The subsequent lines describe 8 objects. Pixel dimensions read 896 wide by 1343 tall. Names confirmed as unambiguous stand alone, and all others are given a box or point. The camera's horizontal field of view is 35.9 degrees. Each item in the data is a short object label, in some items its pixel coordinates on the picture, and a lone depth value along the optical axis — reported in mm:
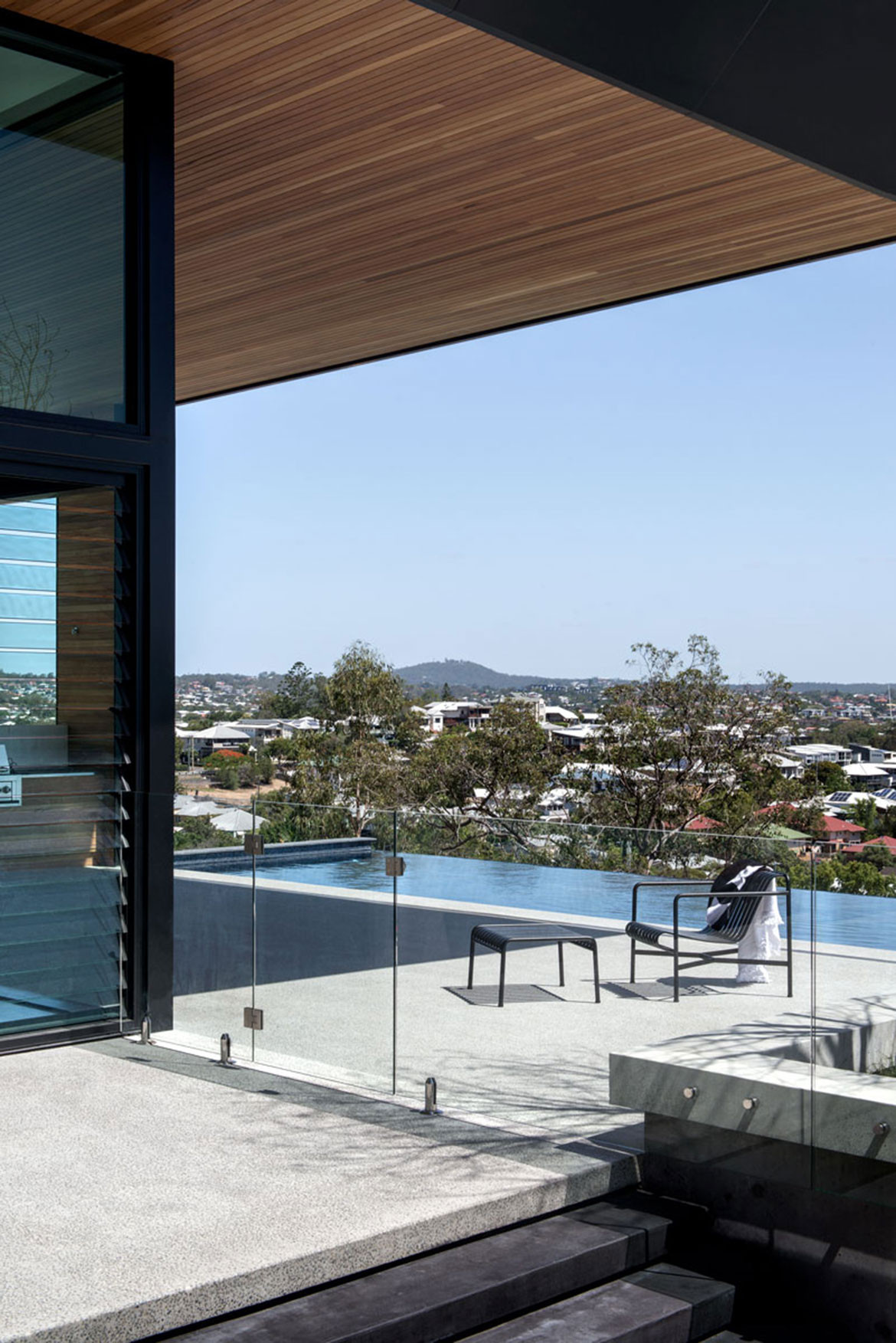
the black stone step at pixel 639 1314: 3697
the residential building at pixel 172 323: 4449
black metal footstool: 4902
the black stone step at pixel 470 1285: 3434
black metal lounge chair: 4523
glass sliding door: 5605
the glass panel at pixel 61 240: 5574
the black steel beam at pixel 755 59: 5234
